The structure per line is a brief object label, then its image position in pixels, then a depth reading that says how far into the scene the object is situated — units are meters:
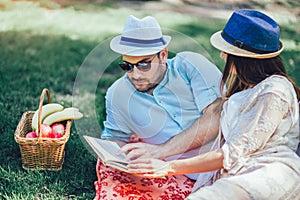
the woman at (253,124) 2.31
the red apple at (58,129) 3.22
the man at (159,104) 2.74
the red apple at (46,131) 3.17
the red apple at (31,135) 3.16
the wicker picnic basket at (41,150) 3.09
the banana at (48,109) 3.32
